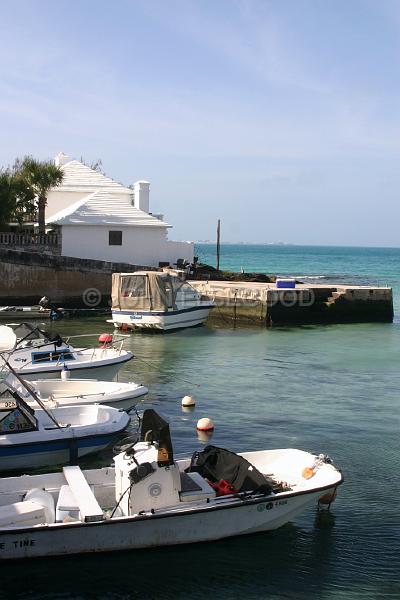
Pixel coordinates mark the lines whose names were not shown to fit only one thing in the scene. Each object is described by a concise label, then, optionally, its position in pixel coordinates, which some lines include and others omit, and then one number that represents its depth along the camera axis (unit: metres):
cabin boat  32.47
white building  42.16
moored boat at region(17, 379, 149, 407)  15.73
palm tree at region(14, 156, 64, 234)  42.62
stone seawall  38.09
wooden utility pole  52.79
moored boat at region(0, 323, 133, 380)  18.69
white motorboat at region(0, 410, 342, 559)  10.22
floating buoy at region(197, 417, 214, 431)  16.22
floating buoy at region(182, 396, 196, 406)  18.50
